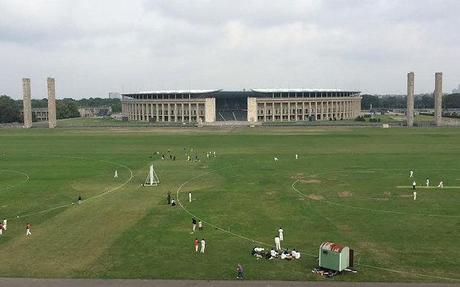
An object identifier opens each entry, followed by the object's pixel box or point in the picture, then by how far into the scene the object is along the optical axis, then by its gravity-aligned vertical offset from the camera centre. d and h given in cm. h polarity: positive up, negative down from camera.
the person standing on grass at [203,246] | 3475 -1002
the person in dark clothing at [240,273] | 2936 -1017
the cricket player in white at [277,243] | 3466 -982
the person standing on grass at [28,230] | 3944 -1003
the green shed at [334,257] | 2983 -947
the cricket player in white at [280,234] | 3664 -974
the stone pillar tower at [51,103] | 18285 +270
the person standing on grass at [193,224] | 4067 -996
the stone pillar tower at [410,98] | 16862 +377
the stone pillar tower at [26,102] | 18225 +311
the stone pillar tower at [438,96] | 16950 +449
